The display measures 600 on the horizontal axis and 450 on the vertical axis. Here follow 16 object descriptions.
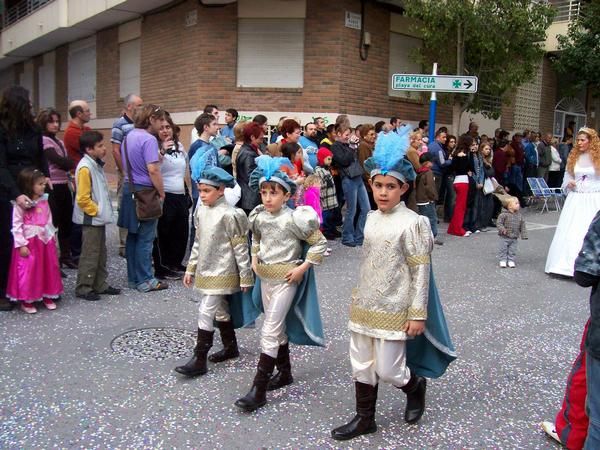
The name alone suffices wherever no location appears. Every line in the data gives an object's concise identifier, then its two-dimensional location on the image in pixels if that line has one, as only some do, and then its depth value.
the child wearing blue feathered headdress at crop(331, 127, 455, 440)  3.15
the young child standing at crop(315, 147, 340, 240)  8.55
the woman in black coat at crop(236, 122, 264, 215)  6.82
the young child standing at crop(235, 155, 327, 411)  3.70
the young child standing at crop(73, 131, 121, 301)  5.79
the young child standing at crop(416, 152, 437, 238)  9.28
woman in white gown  7.06
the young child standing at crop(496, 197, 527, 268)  7.90
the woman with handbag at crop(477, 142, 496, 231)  11.07
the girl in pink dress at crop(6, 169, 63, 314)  5.39
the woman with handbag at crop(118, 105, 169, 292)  5.98
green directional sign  10.37
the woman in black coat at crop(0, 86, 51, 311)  5.38
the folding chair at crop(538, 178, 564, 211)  14.30
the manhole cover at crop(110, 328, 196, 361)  4.48
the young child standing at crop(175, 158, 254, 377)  4.04
